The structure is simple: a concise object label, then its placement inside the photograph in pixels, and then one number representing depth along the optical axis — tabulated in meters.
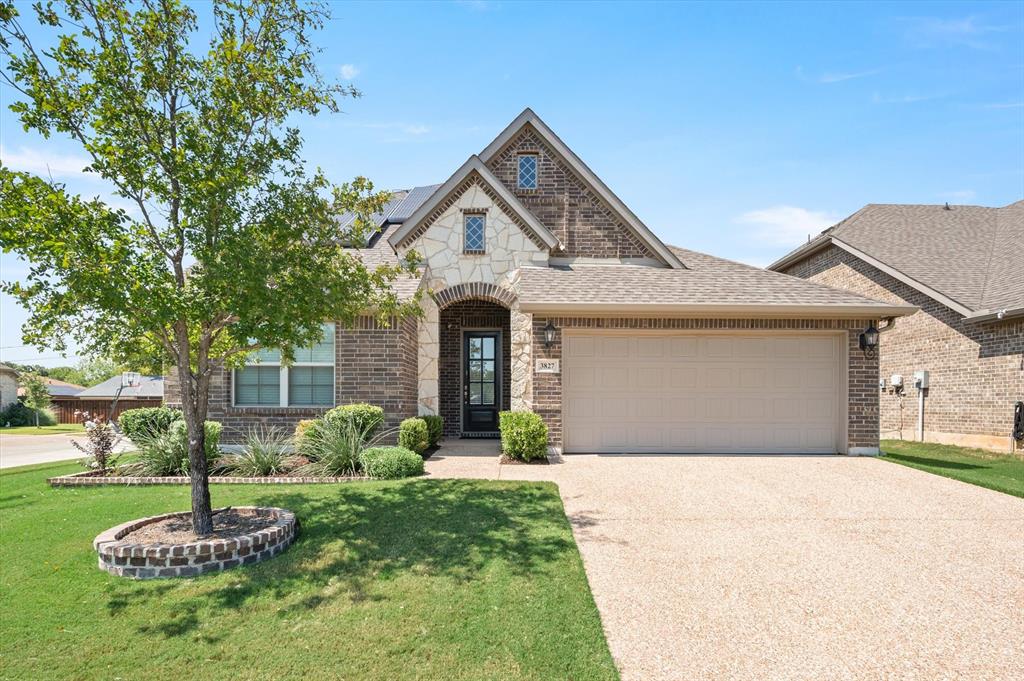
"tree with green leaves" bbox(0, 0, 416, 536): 4.67
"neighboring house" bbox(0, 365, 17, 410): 34.69
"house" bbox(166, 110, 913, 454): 10.52
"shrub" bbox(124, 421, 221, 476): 8.70
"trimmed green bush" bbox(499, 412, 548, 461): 9.69
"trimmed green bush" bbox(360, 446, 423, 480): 8.20
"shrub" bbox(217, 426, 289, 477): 8.55
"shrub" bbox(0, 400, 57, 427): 30.30
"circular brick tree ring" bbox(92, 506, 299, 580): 4.92
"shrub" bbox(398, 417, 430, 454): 9.89
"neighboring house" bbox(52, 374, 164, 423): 32.03
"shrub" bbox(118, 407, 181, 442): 10.06
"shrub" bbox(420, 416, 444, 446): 11.33
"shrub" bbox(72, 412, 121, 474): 8.79
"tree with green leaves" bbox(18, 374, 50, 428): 29.02
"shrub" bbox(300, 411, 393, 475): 8.56
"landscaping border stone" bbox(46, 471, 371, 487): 8.10
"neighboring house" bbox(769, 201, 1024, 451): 12.81
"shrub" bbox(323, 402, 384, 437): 9.70
